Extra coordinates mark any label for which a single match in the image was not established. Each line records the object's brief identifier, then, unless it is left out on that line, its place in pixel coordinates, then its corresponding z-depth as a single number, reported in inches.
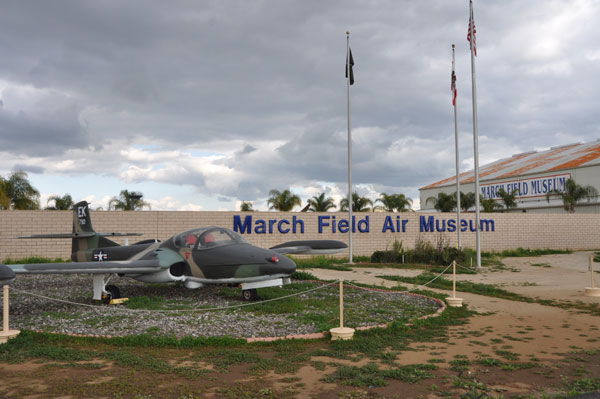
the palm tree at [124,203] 1228.9
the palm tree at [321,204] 1357.0
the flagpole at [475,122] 772.6
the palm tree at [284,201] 1343.5
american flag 772.0
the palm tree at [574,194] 1603.1
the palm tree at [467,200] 1757.0
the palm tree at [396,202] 1596.9
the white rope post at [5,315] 282.5
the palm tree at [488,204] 1652.3
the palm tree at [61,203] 1328.2
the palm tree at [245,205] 1424.1
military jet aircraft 386.3
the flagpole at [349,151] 877.2
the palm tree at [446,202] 1760.6
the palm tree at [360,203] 1395.4
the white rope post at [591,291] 475.5
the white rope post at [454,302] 418.3
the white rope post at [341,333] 284.8
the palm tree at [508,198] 1776.6
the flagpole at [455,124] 922.7
